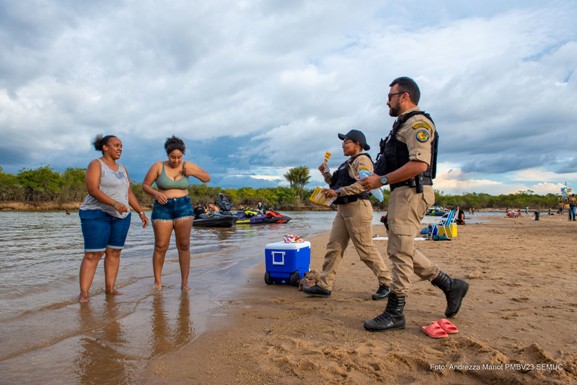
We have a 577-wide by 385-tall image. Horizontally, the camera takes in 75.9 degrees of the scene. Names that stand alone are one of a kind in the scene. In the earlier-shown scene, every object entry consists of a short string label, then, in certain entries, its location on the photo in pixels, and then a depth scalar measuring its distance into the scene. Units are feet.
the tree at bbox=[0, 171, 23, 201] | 231.50
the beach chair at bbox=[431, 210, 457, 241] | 45.44
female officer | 14.76
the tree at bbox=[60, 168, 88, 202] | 253.65
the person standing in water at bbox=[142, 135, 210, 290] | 16.17
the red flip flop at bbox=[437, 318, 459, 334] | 10.28
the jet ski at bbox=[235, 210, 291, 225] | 91.88
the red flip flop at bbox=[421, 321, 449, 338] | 10.02
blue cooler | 18.10
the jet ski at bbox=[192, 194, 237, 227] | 75.66
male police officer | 10.82
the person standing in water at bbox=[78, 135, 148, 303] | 14.80
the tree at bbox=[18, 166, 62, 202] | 243.60
